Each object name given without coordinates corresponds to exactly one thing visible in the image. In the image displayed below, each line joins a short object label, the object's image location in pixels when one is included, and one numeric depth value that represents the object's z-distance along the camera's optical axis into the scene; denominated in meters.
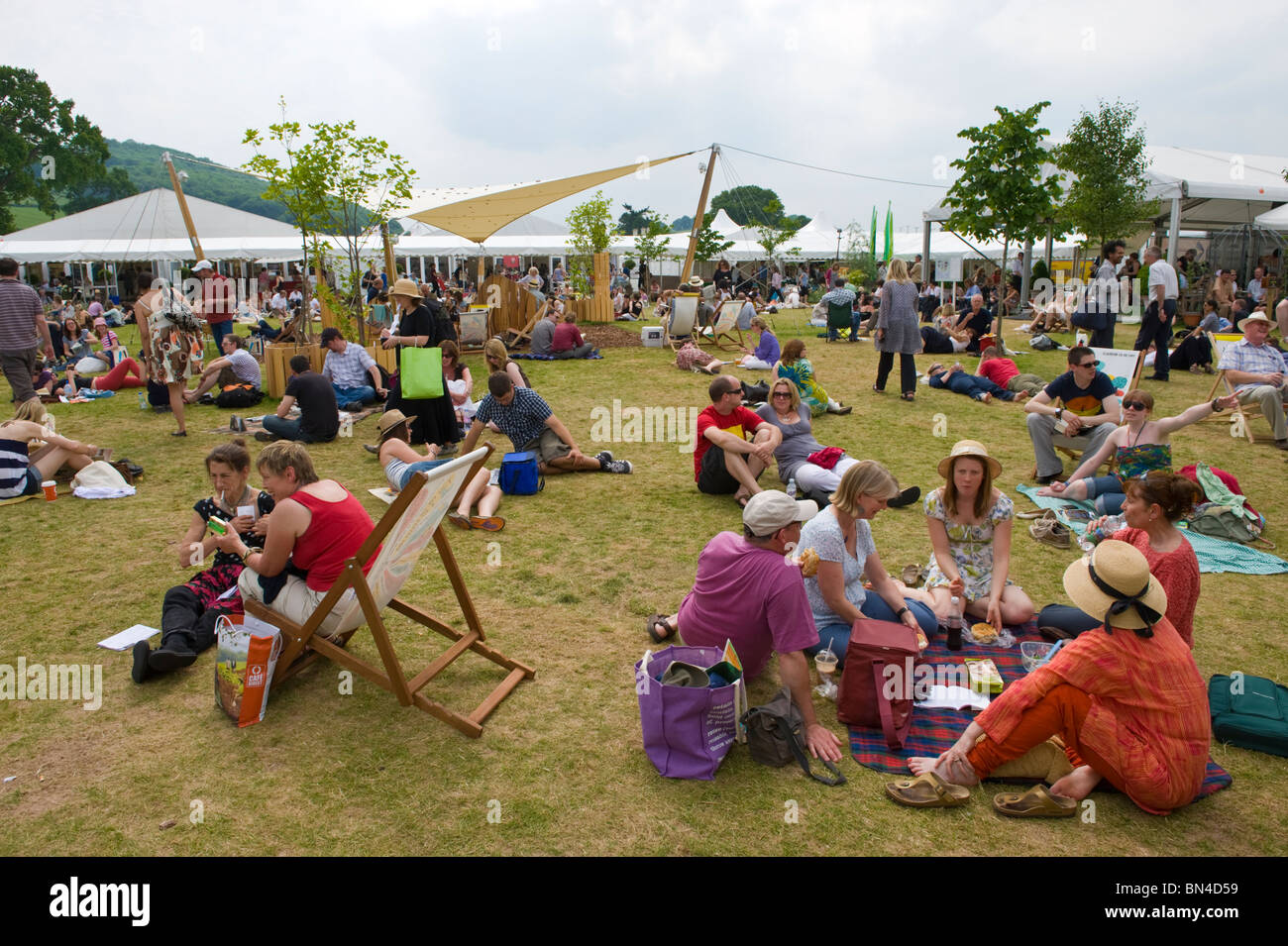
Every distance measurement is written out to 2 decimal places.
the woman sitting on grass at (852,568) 3.88
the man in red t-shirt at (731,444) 6.46
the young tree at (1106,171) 20.66
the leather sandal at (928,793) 3.08
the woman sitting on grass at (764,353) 13.35
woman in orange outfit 2.91
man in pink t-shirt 3.36
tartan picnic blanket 3.25
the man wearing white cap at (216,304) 14.45
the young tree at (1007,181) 14.28
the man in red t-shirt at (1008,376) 10.82
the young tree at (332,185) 12.40
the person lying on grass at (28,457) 6.92
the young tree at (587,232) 22.47
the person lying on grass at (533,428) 6.96
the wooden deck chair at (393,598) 3.33
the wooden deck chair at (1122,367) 9.56
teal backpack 3.43
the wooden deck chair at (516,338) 16.64
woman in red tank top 3.68
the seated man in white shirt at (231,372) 11.17
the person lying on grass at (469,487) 6.28
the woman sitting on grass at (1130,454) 5.93
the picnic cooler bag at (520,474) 7.04
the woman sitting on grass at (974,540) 4.36
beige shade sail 15.80
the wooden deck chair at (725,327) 16.86
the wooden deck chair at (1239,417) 8.70
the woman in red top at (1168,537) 3.58
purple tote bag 3.24
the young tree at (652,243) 29.92
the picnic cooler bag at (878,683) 3.51
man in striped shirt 8.58
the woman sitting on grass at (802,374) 9.09
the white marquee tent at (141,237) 26.06
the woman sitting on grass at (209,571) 4.04
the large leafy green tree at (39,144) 48.94
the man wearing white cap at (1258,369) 8.41
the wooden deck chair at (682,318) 16.16
